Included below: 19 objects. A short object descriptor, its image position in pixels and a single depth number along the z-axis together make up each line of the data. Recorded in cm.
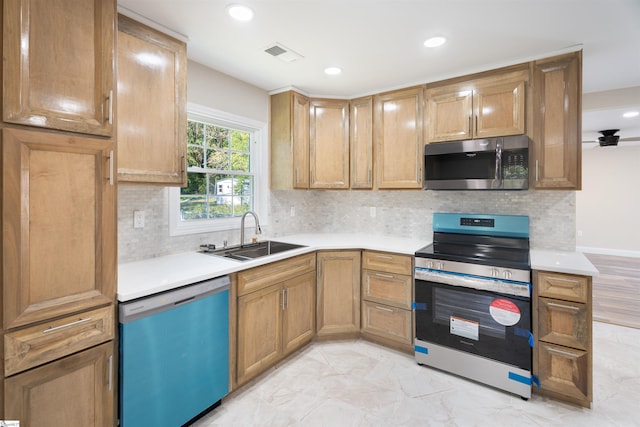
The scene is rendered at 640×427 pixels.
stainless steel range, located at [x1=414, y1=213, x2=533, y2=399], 212
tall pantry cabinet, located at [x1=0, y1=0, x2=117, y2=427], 114
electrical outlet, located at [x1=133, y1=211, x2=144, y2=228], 213
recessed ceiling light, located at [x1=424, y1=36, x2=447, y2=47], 213
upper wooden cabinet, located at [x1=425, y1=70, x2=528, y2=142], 247
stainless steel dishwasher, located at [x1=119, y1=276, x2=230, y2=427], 150
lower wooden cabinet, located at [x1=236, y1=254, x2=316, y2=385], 215
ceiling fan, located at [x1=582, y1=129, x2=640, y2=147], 514
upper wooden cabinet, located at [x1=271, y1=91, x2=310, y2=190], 310
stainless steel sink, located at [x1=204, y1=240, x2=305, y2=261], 251
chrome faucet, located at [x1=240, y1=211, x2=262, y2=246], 267
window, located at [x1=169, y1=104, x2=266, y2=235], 254
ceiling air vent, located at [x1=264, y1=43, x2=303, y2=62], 226
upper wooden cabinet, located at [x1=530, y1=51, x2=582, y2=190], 228
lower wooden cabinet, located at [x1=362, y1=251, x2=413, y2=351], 267
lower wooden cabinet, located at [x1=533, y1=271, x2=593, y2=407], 198
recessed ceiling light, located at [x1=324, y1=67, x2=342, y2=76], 265
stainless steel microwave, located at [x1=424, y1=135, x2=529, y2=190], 241
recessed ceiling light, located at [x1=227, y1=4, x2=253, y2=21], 179
